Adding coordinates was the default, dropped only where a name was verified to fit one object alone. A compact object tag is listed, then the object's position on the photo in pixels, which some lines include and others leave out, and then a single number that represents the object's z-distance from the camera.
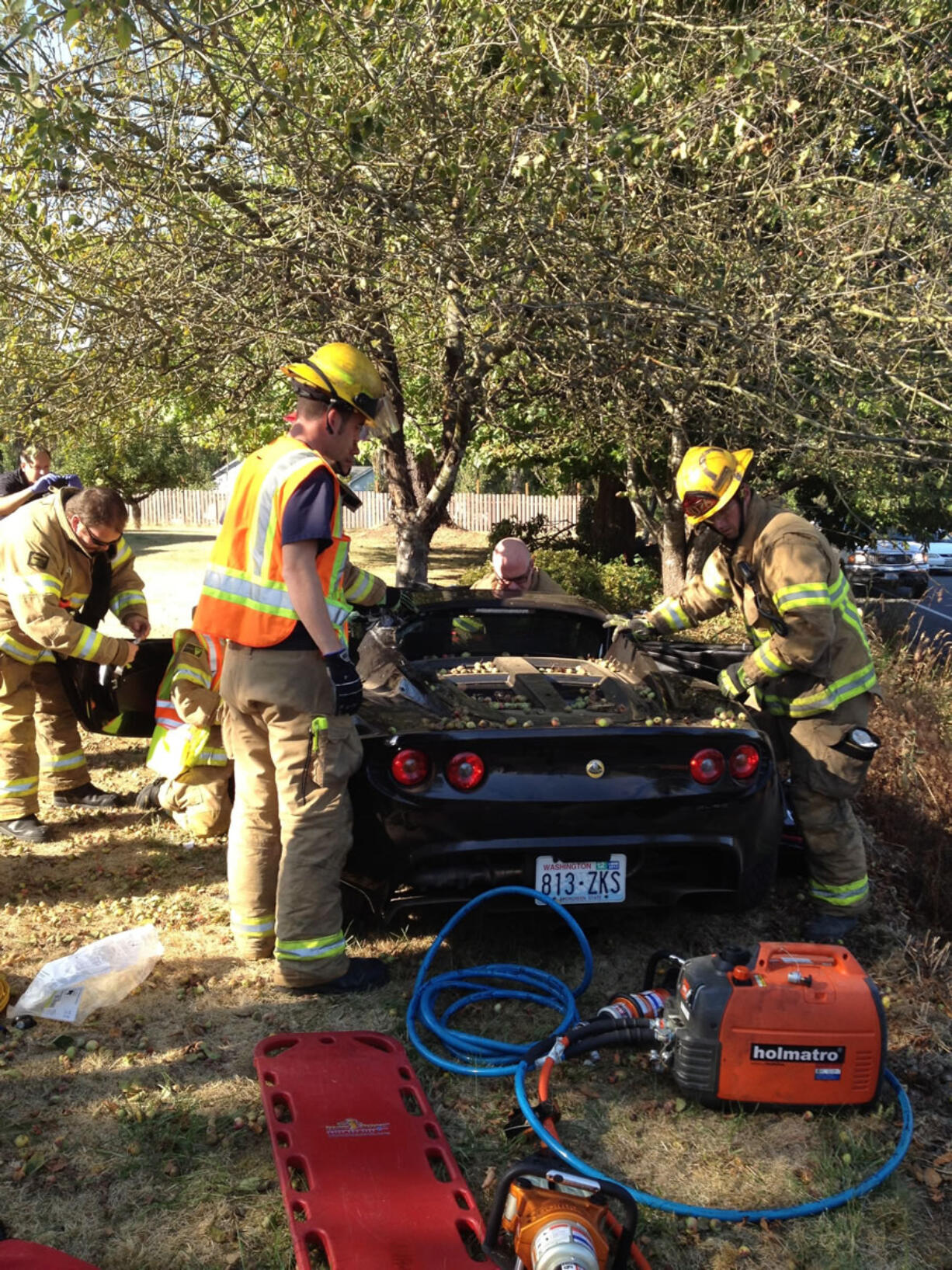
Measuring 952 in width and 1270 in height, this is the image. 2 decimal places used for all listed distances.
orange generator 3.05
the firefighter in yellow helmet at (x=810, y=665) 4.25
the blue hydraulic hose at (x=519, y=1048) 2.73
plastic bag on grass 3.59
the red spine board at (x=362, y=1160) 2.47
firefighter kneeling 5.17
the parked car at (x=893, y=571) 19.03
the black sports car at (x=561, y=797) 3.67
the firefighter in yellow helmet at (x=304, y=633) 3.57
